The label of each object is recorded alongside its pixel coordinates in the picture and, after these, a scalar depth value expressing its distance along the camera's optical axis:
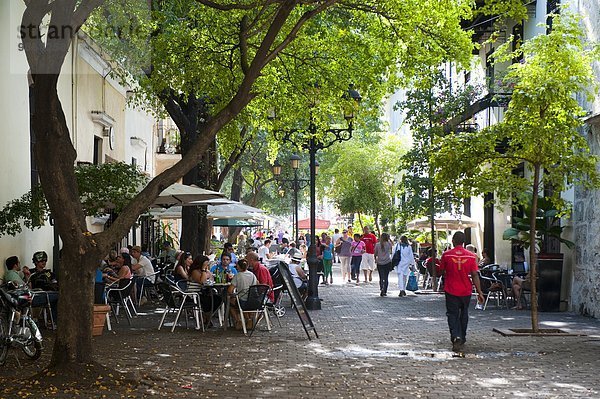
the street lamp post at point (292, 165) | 36.52
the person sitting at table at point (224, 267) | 18.70
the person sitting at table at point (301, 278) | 20.73
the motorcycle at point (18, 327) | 11.53
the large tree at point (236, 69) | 10.19
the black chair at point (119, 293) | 17.05
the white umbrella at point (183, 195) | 18.16
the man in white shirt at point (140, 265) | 19.83
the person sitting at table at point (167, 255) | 26.32
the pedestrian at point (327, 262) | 31.02
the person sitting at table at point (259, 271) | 16.67
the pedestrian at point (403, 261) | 25.17
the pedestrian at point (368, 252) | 31.08
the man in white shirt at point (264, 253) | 28.50
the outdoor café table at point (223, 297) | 15.93
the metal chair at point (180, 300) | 15.93
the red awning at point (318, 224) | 60.75
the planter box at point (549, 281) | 20.02
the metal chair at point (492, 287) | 20.74
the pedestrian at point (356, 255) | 31.45
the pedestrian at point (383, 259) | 24.67
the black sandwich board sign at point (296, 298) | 14.67
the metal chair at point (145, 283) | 19.23
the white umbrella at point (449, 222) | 28.45
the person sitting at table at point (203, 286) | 16.23
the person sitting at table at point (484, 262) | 23.78
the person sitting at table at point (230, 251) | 23.20
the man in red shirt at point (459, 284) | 13.66
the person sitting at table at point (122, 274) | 17.11
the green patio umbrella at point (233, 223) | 37.19
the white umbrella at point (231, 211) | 28.89
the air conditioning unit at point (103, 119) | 24.00
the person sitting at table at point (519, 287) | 20.16
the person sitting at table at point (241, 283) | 15.56
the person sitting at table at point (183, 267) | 18.78
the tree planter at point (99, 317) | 14.88
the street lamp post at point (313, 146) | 20.32
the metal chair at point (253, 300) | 15.41
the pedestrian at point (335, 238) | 42.28
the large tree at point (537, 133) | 15.12
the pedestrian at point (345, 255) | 31.62
